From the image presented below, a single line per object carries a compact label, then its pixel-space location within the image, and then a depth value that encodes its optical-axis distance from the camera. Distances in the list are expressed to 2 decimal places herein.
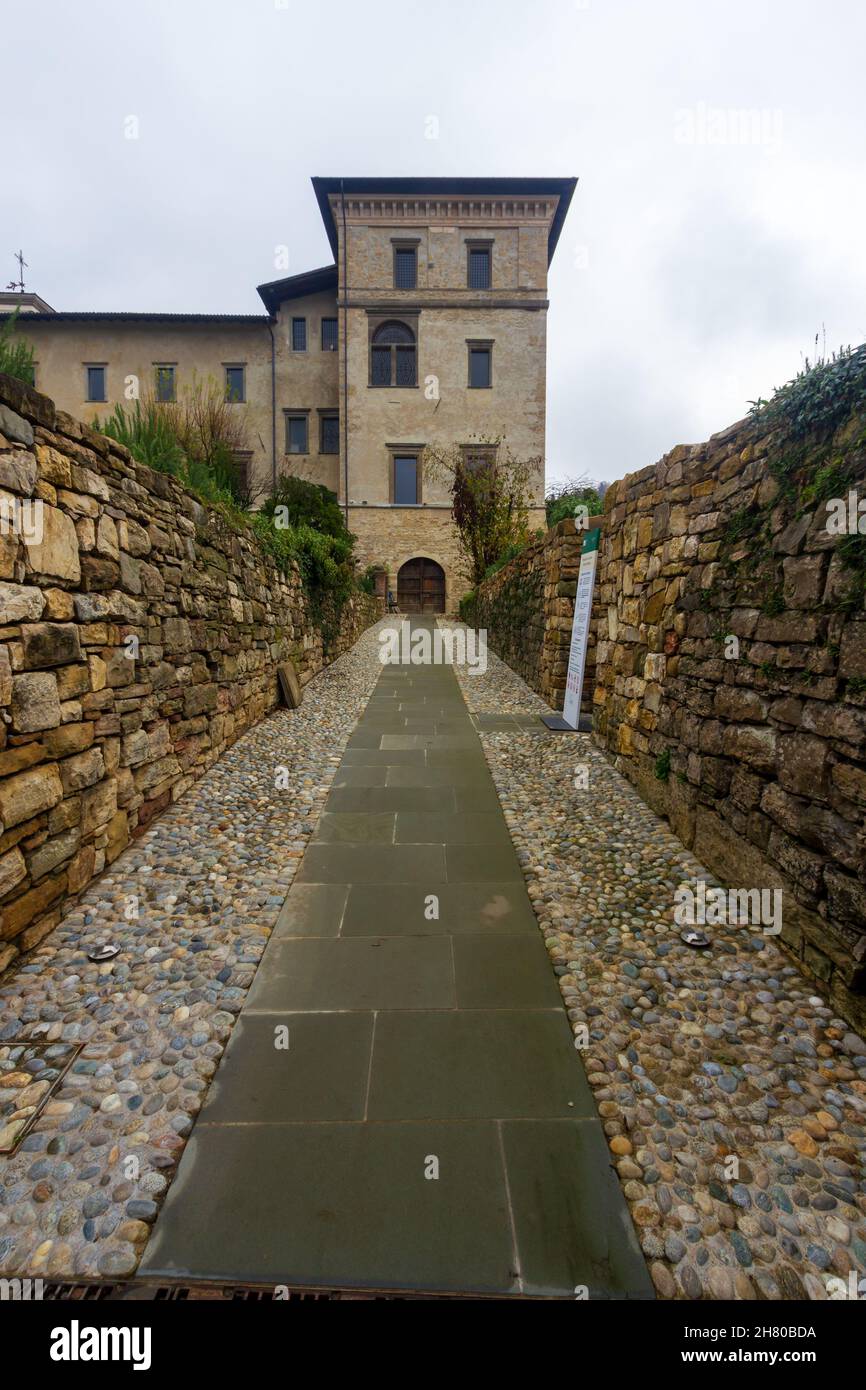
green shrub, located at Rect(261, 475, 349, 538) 15.09
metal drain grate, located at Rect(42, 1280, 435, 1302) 1.37
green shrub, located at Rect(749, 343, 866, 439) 2.41
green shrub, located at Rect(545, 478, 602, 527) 11.95
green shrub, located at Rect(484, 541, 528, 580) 12.63
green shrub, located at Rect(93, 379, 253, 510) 4.61
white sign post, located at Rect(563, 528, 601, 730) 5.83
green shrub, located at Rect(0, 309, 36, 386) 3.26
